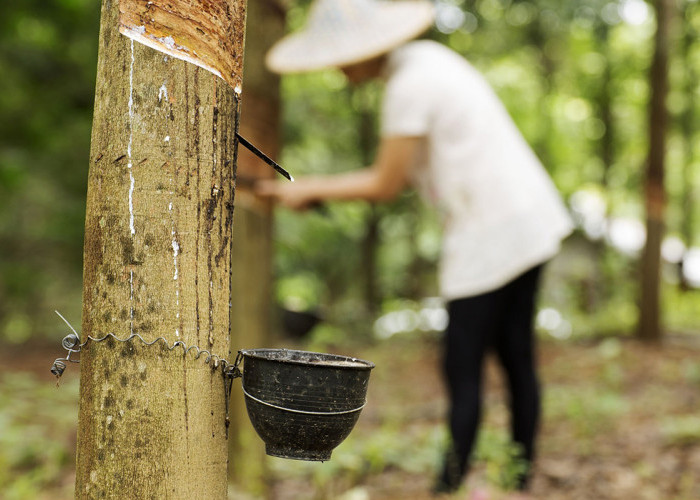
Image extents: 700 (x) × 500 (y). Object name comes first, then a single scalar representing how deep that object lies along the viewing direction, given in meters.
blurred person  2.70
